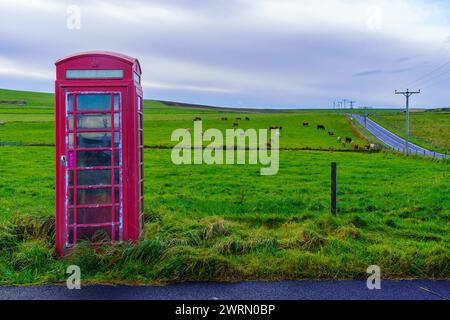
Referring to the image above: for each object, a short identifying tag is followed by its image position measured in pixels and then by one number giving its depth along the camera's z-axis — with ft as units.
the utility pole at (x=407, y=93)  166.44
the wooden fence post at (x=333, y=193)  29.32
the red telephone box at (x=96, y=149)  20.79
